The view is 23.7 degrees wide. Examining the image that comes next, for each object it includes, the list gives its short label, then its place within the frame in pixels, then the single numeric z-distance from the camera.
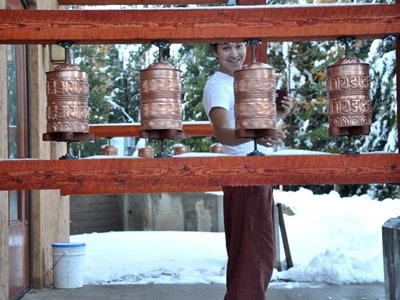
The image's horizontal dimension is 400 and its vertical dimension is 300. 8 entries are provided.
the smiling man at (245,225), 4.56
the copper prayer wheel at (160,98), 4.17
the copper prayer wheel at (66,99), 4.20
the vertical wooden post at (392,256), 4.80
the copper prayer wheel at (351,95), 4.24
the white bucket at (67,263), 8.08
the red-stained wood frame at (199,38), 4.05
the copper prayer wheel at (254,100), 4.15
